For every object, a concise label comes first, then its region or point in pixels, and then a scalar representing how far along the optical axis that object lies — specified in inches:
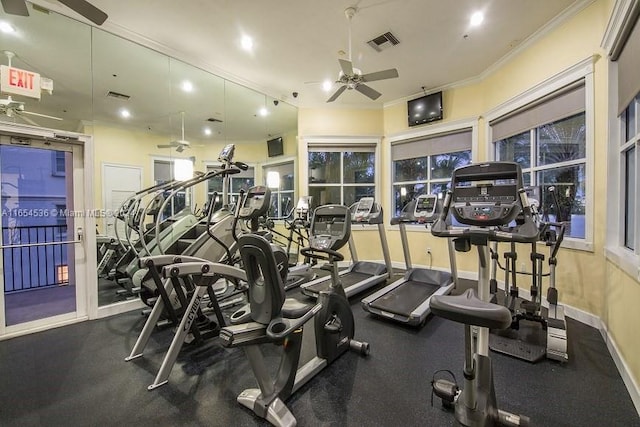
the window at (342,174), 249.3
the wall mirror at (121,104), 127.3
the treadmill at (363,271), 165.2
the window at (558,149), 131.3
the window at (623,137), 88.9
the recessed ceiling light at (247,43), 151.1
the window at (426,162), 210.1
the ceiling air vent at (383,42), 150.0
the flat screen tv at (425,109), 211.9
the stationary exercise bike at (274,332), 65.7
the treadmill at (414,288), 127.4
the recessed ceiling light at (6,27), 115.7
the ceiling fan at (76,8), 87.0
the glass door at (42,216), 123.0
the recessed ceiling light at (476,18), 133.5
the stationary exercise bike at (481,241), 52.8
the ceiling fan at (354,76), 133.7
